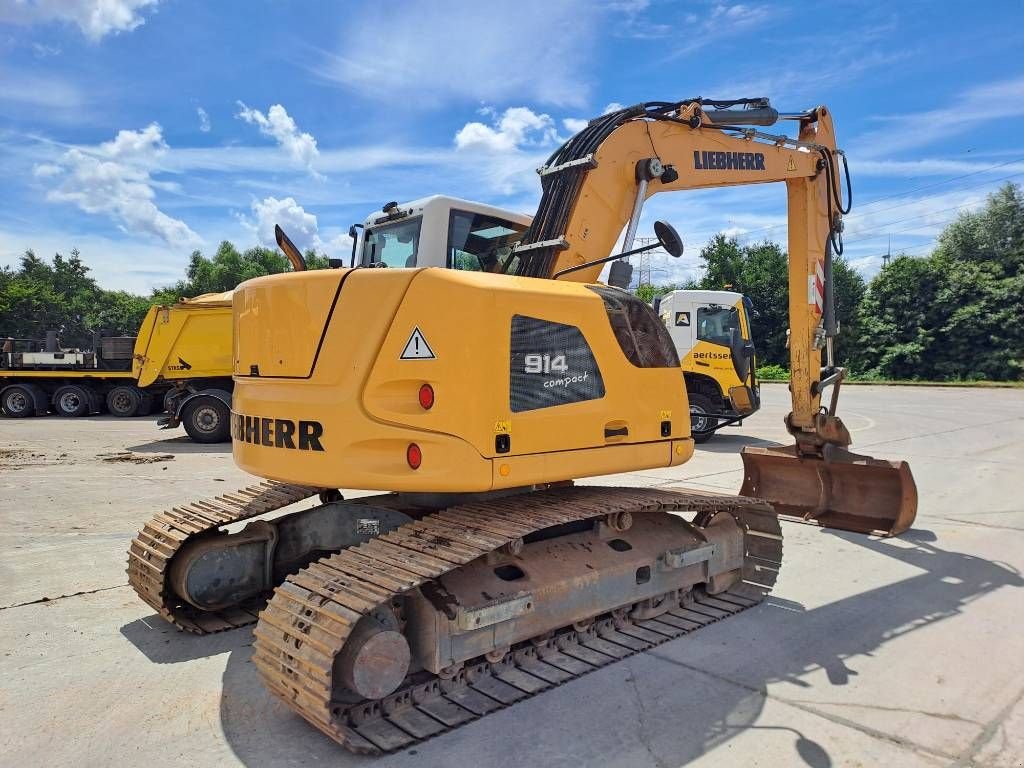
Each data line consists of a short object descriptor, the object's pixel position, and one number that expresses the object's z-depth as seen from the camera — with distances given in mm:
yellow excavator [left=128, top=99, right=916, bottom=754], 3473
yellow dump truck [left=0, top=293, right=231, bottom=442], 15211
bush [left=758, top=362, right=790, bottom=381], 38781
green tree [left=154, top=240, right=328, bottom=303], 49312
